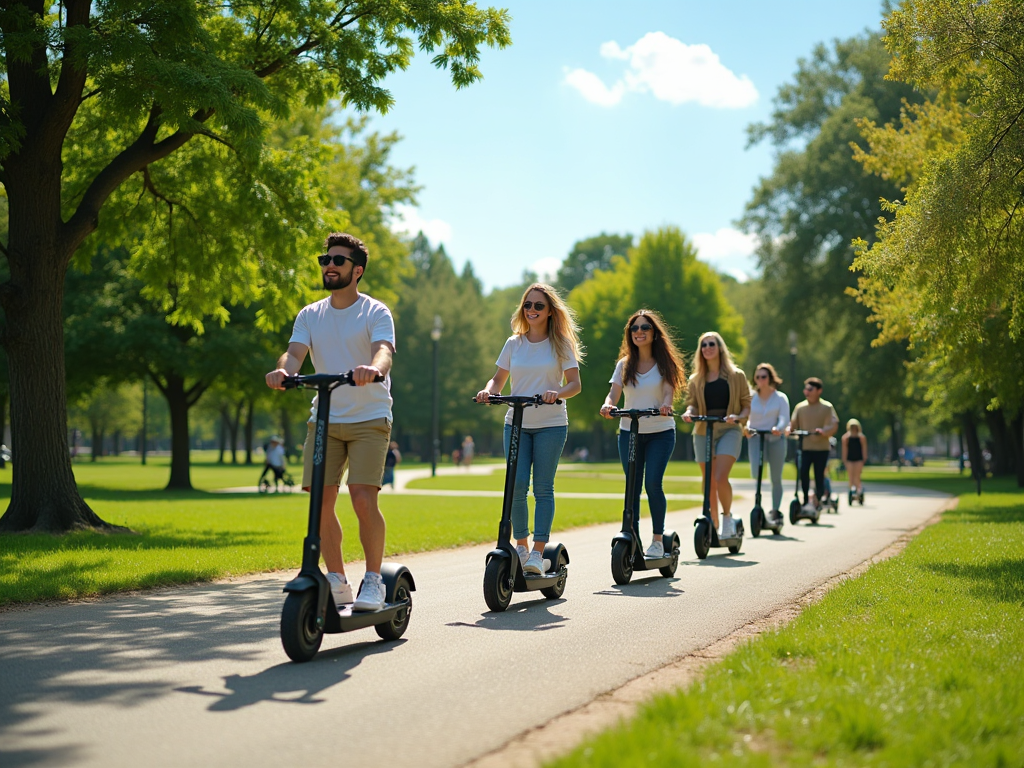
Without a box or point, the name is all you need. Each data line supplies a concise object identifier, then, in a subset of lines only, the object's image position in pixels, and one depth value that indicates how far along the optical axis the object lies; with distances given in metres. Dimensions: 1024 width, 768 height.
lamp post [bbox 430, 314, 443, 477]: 37.16
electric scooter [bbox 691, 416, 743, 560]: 11.04
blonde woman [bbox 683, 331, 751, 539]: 11.12
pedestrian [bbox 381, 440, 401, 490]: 30.50
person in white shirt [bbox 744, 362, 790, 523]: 14.10
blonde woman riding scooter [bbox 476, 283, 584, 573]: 7.77
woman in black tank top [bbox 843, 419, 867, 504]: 21.95
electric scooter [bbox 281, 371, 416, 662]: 5.40
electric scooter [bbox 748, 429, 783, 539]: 14.03
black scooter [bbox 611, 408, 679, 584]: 8.80
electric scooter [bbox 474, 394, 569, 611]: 7.25
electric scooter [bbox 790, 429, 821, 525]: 16.67
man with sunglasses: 6.00
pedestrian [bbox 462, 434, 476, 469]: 55.03
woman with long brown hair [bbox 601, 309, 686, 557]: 9.30
